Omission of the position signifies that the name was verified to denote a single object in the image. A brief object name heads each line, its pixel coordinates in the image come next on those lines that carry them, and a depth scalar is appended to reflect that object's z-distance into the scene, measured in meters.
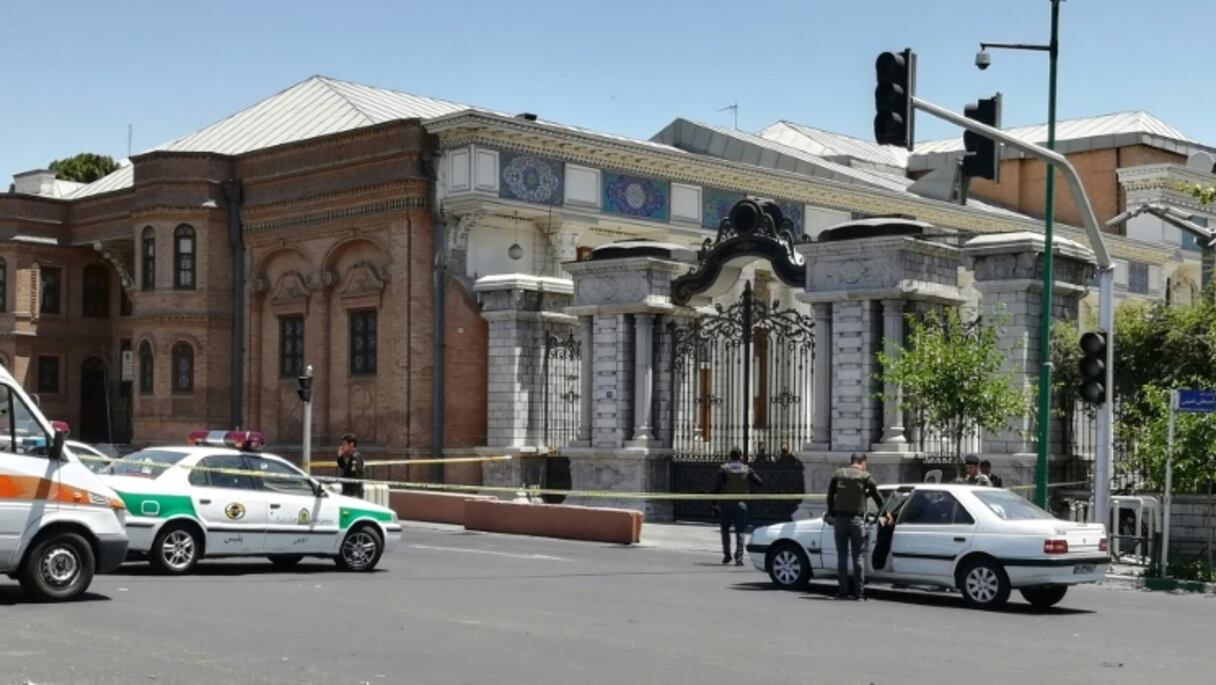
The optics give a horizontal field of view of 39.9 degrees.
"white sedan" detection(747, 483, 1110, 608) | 16.86
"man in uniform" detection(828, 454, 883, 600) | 17.75
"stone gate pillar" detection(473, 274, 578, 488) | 33.72
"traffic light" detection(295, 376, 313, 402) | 30.86
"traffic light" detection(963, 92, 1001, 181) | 19.95
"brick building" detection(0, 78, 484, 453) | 35.78
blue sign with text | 20.67
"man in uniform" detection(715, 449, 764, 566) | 22.62
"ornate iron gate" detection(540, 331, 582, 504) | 34.12
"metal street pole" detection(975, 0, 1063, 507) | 22.89
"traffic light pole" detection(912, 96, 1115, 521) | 20.70
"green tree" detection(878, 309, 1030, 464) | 24.41
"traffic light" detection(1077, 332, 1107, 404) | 21.67
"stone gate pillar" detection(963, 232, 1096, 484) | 25.53
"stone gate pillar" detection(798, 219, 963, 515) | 26.88
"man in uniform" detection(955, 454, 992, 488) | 22.34
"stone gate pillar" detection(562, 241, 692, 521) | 30.88
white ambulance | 15.01
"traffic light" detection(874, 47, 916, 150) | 17.88
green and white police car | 18.55
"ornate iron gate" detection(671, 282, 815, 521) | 29.33
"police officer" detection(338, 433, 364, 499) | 27.44
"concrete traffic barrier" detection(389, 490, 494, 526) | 31.22
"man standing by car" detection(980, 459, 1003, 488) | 23.06
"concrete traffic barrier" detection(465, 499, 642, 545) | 26.84
